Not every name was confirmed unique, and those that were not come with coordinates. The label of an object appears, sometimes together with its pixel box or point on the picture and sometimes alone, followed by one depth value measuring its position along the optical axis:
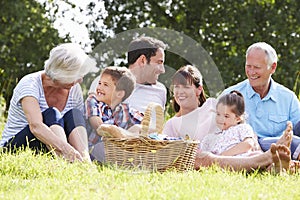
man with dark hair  5.42
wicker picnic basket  4.43
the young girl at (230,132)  5.18
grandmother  4.83
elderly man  5.84
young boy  5.07
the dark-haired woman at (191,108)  5.25
